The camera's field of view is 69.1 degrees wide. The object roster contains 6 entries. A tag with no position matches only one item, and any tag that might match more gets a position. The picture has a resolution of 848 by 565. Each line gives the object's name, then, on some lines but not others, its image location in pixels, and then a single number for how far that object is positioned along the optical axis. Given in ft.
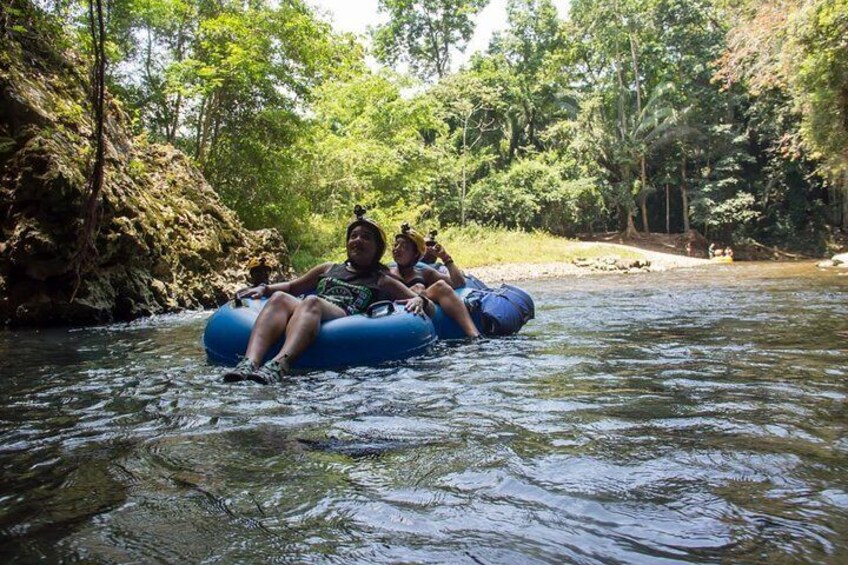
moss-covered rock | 23.41
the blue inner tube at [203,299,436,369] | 13.79
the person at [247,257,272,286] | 17.30
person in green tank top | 12.94
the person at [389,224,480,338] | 17.98
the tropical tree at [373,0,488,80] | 104.12
